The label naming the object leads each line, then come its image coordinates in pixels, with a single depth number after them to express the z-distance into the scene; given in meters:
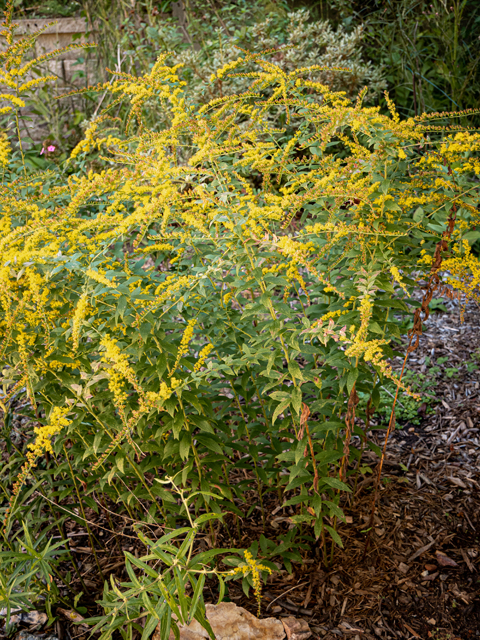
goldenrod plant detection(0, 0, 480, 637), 1.83
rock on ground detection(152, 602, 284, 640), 1.99
